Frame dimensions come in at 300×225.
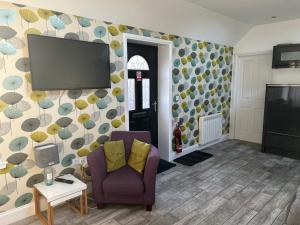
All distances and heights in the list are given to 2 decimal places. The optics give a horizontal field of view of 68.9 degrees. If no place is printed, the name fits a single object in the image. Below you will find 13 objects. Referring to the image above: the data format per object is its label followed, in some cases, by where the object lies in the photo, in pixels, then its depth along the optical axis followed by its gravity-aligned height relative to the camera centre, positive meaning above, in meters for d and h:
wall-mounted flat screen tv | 2.37 +0.27
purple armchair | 2.51 -1.11
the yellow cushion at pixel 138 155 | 2.72 -0.87
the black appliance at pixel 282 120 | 4.12 -0.67
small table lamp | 2.37 -0.77
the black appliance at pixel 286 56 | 4.24 +0.59
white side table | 2.24 -1.13
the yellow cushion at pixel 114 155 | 2.75 -0.87
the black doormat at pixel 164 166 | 3.79 -1.42
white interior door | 5.00 -0.19
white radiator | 4.69 -0.93
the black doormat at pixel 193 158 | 4.11 -1.40
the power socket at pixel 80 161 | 2.87 -0.98
